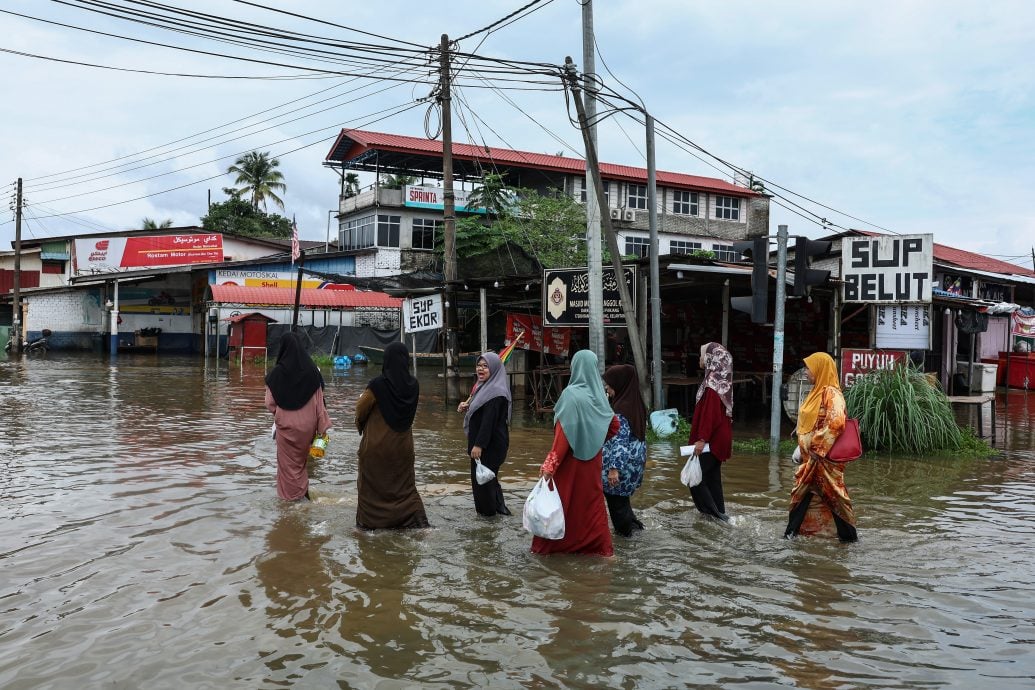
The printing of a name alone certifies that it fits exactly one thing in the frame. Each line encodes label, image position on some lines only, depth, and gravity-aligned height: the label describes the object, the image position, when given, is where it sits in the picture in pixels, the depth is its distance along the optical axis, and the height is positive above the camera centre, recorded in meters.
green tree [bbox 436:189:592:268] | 35.06 +4.36
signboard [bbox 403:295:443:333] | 16.70 +0.39
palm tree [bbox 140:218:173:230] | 49.66 +6.20
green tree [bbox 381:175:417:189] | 37.78 +6.85
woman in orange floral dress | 6.23 -0.86
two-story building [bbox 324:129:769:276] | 37.22 +6.43
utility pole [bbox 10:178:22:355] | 34.56 +0.79
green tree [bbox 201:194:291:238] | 49.03 +6.53
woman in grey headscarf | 6.92 -0.69
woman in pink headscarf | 6.98 -0.62
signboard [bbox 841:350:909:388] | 12.48 -0.33
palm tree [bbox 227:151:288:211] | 52.47 +9.59
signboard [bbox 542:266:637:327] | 13.85 +0.64
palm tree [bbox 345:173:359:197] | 40.81 +7.42
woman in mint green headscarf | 5.78 -0.85
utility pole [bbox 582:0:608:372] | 11.99 +1.68
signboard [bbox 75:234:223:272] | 40.22 +3.62
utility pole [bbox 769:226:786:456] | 10.24 +0.45
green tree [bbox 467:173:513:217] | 36.62 +6.01
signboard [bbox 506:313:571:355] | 16.48 -0.04
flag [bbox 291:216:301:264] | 26.86 +2.88
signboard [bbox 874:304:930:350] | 12.60 +0.18
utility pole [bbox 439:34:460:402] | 16.81 +1.58
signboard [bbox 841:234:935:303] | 12.38 +1.05
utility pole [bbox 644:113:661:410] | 12.47 +0.85
